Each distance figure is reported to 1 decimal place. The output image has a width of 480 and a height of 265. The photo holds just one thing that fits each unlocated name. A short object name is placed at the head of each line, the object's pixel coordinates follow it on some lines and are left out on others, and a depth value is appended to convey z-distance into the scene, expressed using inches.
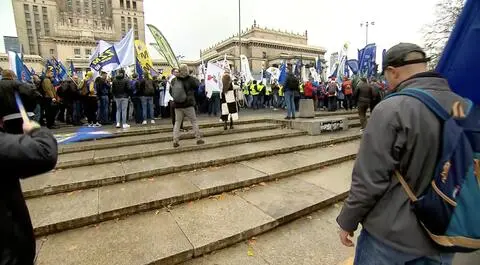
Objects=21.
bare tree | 903.7
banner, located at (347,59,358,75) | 688.4
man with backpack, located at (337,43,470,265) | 57.4
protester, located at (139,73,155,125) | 408.5
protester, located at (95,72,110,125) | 412.2
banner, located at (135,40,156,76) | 460.8
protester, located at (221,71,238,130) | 345.1
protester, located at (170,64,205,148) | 269.4
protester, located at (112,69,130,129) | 362.0
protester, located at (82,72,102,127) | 411.2
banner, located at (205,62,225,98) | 487.8
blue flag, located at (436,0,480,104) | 79.5
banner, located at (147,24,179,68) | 406.6
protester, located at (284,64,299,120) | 404.2
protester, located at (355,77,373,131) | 372.2
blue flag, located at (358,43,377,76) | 642.2
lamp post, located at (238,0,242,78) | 1117.1
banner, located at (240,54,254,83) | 747.7
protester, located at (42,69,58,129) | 370.3
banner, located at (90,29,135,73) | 421.4
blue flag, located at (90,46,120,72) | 422.6
